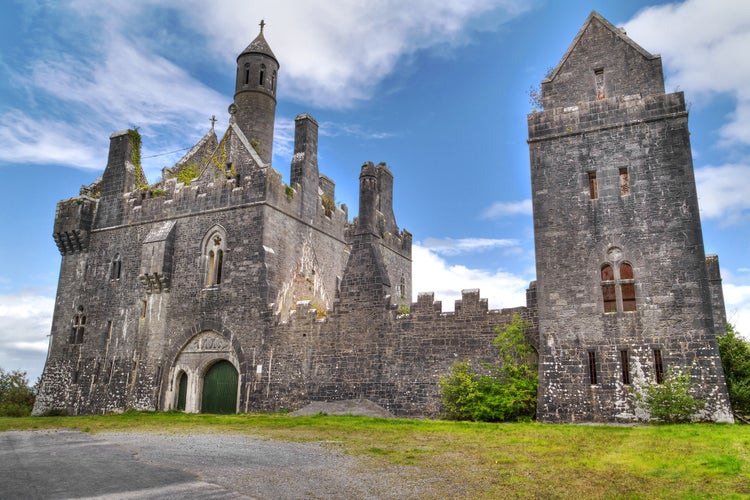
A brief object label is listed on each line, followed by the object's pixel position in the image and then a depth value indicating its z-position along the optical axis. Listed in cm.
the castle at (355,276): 1705
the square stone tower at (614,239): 1647
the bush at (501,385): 1781
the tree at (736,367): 1605
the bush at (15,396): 2859
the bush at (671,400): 1550
